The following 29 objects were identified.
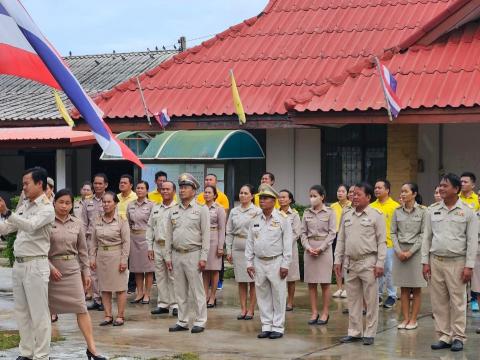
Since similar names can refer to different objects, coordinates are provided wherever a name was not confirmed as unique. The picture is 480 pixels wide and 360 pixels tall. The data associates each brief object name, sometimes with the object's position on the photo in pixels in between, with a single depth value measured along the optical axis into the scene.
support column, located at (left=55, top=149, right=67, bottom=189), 23.22
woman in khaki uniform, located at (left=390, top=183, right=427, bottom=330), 12.20
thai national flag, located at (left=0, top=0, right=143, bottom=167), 9.55
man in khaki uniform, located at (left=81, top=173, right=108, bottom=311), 13.86
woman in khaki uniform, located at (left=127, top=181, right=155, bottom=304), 14.40
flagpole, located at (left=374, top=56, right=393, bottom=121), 15.56
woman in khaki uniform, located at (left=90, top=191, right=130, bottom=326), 12.45
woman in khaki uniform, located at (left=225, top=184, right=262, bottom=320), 13.11
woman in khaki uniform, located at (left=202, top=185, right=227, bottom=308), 14.05
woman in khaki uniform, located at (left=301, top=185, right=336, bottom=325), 12.85
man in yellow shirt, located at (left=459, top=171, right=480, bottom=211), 13.38
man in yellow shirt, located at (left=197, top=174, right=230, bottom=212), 14.57
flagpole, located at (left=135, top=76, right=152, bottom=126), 18.91
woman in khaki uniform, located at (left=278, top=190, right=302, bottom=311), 13.24
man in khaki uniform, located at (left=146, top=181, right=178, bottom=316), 13.38
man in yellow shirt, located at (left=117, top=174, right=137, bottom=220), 14.85
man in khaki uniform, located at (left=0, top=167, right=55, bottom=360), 9.38
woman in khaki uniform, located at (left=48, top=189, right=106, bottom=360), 9.83
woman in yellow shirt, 14.89
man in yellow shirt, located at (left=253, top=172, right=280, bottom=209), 14.61
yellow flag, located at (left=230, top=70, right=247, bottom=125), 17.64
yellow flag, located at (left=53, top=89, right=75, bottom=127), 19.54
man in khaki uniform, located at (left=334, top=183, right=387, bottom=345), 11.09
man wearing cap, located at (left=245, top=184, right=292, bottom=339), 11.55
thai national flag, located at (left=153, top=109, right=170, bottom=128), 18.62
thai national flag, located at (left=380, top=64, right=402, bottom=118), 15.55
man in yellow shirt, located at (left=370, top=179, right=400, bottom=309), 13.57
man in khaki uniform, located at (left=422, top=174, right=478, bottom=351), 10.68
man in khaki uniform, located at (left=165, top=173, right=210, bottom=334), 11.95
